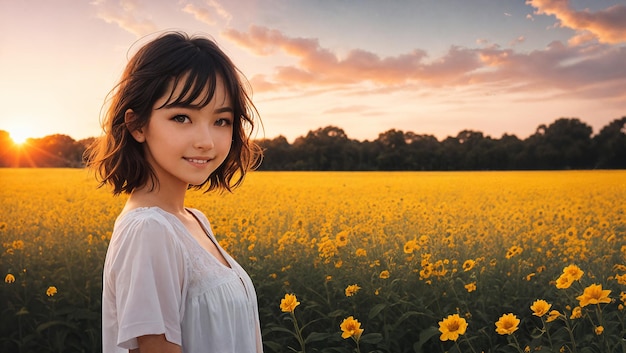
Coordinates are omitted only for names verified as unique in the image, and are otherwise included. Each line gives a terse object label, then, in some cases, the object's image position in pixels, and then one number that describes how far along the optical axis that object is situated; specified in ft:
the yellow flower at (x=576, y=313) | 8.13
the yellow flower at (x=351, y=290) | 9.77
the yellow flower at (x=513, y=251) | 11.48
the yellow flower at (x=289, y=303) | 7.38
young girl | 4.13
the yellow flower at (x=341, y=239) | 11.94
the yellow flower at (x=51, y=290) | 11.88
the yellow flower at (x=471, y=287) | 10.30
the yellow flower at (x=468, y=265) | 9.98
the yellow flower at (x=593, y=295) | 6.85
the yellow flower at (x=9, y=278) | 12.32
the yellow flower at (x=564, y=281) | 7.30
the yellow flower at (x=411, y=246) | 11.37
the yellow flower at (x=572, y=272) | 7.34
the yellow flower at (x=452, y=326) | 6.97
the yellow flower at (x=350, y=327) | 7.30
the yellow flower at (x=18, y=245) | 13.90
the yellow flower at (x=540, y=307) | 7.27
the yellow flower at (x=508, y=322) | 7.01
